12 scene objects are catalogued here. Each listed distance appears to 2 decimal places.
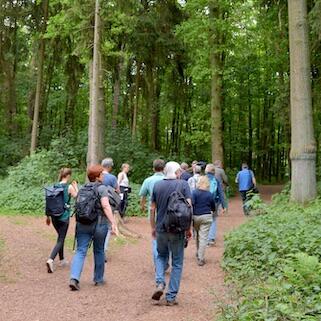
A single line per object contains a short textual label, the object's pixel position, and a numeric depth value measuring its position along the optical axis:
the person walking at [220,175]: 14.23
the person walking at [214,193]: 10.73
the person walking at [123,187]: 13.66
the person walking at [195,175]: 11.42
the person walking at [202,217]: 8.95
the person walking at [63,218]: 8.27
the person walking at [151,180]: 7.58
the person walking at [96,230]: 7.00
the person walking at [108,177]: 9.15
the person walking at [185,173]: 13.20
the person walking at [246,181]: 16.09
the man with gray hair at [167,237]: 6.24
